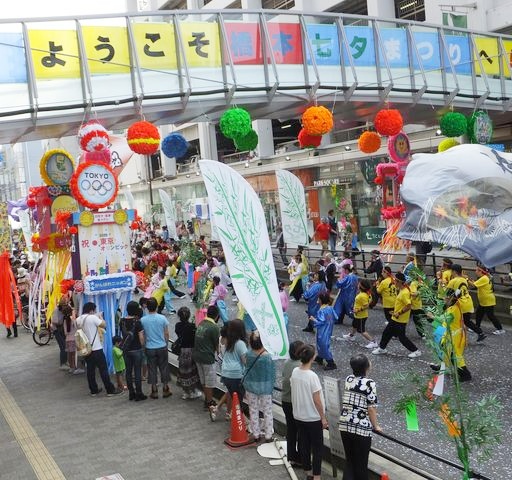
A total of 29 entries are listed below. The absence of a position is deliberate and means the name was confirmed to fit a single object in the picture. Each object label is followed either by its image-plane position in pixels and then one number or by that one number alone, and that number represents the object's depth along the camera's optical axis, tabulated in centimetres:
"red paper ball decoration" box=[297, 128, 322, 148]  1323
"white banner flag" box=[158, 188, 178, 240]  2631
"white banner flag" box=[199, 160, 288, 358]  661
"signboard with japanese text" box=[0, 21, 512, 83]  1145
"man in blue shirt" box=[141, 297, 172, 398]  918
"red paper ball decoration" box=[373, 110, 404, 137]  1384
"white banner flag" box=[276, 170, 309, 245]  1360
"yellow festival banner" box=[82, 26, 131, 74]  1178
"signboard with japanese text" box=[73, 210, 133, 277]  1105
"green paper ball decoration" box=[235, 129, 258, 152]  1392
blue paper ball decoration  1450
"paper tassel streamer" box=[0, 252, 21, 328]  1353
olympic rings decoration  1088
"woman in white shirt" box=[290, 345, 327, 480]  592
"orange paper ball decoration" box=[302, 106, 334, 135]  1262
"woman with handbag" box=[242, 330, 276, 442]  698
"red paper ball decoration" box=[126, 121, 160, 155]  1129
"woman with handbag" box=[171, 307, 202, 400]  892
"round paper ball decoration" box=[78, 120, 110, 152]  1130
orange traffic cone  720
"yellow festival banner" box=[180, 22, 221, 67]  1271
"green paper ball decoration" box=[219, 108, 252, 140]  1205
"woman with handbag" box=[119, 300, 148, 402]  921
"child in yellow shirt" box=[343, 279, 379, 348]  1118
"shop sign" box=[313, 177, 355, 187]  2681
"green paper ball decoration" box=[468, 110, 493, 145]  1576
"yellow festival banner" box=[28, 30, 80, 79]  1131
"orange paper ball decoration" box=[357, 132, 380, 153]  1644
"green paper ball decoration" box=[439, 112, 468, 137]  1505
